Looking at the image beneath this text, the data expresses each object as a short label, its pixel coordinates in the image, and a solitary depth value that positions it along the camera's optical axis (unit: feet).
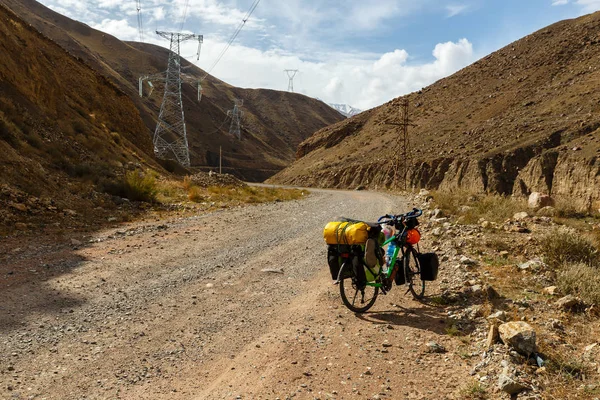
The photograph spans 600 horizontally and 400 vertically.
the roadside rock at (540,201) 48.06
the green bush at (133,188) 50.39
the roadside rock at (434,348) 15.44
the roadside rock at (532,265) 23.61
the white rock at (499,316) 16.96
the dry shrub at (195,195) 60.08
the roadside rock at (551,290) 20.04
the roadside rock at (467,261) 25.77
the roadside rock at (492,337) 15.02
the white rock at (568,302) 18.35
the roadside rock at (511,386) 12.20
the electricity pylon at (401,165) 153.65
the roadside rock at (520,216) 37.05
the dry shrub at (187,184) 68.33
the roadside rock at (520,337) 14.07
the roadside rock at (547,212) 41.22
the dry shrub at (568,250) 24.61
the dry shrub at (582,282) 18.71
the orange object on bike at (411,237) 20.68
